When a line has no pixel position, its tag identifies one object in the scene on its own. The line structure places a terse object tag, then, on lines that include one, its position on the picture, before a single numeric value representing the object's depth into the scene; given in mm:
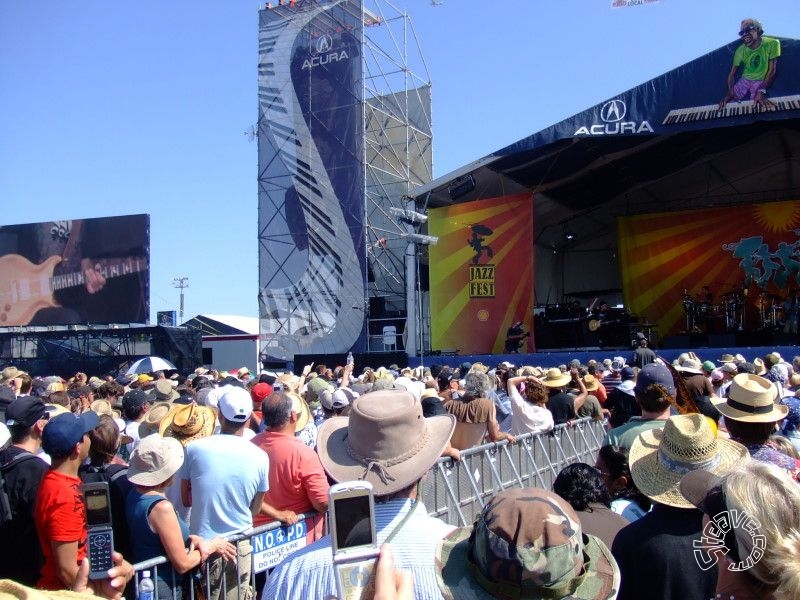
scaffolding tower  22516
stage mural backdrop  21812
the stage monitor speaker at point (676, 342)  19797
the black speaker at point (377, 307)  22016
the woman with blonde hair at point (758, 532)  1565
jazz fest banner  19969
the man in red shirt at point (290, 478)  3936
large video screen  27781
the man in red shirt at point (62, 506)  2947
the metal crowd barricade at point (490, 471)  4965
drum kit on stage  21125
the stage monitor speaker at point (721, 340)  18797
